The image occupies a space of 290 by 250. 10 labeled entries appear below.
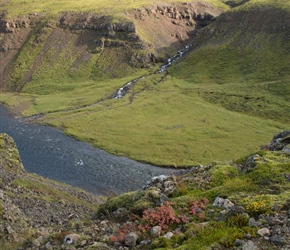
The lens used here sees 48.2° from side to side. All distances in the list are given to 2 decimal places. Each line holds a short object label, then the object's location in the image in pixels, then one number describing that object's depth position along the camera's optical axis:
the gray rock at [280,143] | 23.14
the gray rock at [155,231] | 13.80
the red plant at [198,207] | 14.92
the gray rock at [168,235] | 13.27
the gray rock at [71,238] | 14.70
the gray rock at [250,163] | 18.73
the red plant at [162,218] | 14.40
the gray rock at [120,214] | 18.14
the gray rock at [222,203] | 14.78
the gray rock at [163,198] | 17.33
